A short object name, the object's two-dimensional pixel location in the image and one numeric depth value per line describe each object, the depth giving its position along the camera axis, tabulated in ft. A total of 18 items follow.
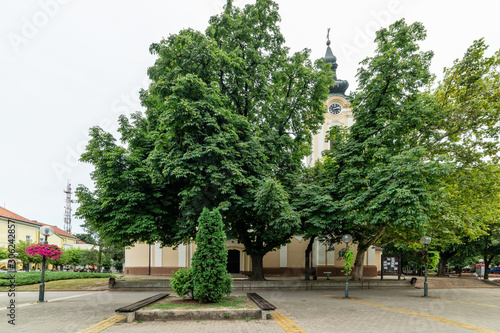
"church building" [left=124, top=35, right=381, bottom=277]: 94.32
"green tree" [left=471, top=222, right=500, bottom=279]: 104.37
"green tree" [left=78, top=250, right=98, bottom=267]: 113.60
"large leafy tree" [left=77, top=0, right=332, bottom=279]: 44.98
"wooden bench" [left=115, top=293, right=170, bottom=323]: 28.12
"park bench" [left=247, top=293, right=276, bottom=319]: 29.25
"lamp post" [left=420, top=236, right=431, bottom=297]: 52.60
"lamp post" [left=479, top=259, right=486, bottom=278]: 123.88
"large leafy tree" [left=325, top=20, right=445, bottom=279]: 43.06
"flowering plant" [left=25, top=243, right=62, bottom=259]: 46.24
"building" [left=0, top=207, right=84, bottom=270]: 123.24
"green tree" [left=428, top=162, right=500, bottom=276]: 53.95
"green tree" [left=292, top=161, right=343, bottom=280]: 50.14
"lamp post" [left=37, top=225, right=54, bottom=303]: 42.32
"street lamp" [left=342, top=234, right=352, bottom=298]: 49.58
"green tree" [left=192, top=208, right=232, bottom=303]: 32.30
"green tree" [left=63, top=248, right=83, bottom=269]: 124.12
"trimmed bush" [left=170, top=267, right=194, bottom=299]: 33.58
